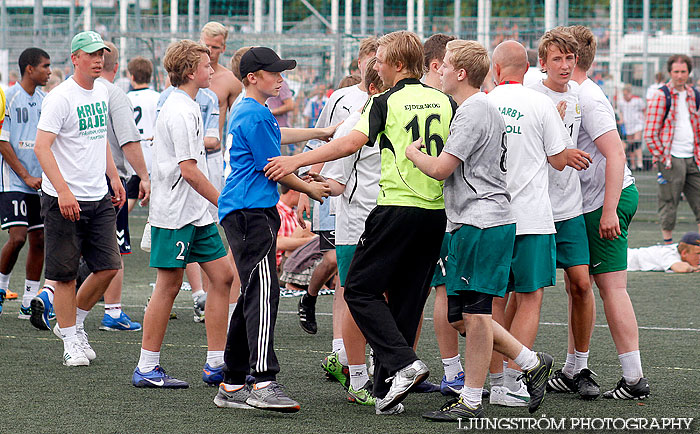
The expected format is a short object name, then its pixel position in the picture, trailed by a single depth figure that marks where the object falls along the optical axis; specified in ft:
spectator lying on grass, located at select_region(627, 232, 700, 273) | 76.10
